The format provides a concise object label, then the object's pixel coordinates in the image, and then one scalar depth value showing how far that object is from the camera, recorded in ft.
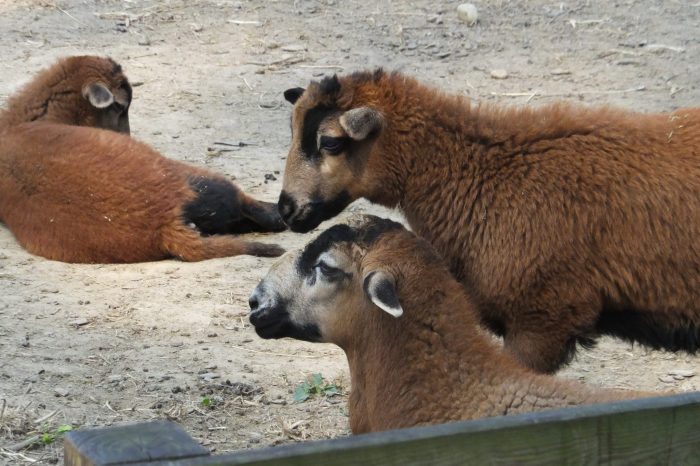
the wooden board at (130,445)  18.40
